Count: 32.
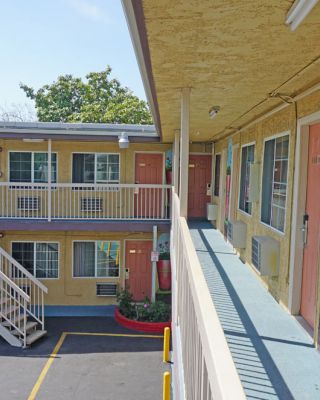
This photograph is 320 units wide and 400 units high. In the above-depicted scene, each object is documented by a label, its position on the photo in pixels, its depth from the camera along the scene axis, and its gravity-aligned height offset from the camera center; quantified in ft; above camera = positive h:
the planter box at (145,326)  37.17 -14.58
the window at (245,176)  25.37 -0.28
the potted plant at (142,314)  37.29 -14.15
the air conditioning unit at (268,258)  17.16 -3.68
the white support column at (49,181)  39.22 -1.37
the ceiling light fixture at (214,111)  20.81 +3.23
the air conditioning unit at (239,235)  24.02 -3.80
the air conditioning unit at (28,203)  43.37 -3.97
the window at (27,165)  43.62 +0.23
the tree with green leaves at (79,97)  101.73 +19.24
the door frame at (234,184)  29.09 -0.90
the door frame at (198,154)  45.65 +1.95
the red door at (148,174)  43.70 -0.53
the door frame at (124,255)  44.34 -9.51
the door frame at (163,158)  44.75 +1.24
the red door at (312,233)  13.80 -2.10
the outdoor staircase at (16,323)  33.83 -13.91
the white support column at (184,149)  16.34 +0.92
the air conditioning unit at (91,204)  43.75 -3.91
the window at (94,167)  44.06 +0.11
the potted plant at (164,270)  42.50 -10.74
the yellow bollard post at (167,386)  21.67 -11.91
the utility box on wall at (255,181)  21.85 -0.48
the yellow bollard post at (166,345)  29.81 -13.13
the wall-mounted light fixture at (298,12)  7.63 +3.26
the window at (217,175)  39.86 -0.38
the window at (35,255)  43.86 -9.65
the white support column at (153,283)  41.22 -11.76
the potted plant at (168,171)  44.65 -0.10
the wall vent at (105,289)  44.09 -13.27
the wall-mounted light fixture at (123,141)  37.81 +2.62
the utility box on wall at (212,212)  37.91 -3.85
